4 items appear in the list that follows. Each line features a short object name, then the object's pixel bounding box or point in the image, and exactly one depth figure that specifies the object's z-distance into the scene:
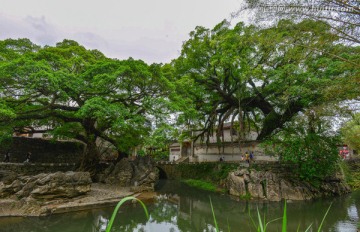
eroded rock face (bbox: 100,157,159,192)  15.73
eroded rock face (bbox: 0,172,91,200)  10.48
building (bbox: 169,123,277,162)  18.50
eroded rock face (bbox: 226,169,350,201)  14.40
